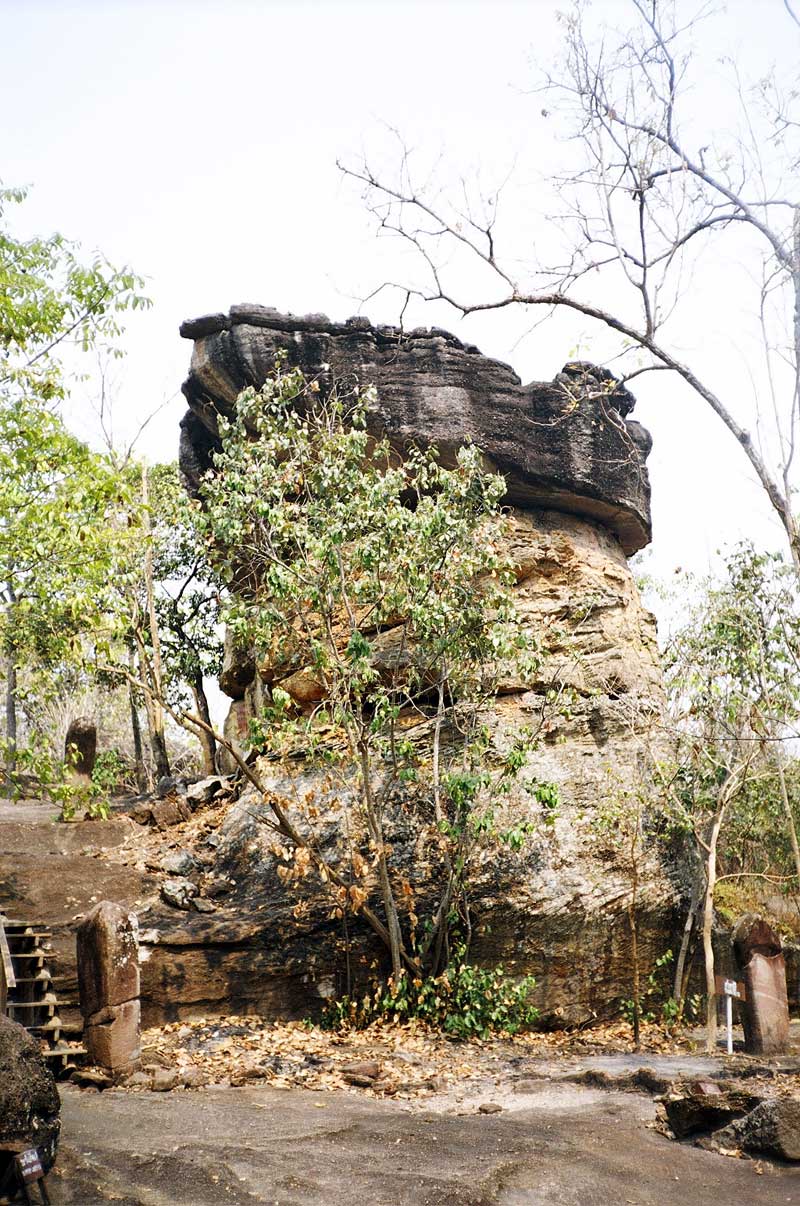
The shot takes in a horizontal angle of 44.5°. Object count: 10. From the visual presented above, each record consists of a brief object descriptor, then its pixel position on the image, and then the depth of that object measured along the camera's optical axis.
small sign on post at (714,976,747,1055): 11.18
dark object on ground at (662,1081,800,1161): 7.51
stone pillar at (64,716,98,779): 18.16
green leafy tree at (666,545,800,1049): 14.35
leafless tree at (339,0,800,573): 9.21
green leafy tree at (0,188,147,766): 9.98
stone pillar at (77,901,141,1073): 10.00
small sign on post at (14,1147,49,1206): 5.79
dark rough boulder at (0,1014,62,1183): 5.91
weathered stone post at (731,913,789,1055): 11.70
